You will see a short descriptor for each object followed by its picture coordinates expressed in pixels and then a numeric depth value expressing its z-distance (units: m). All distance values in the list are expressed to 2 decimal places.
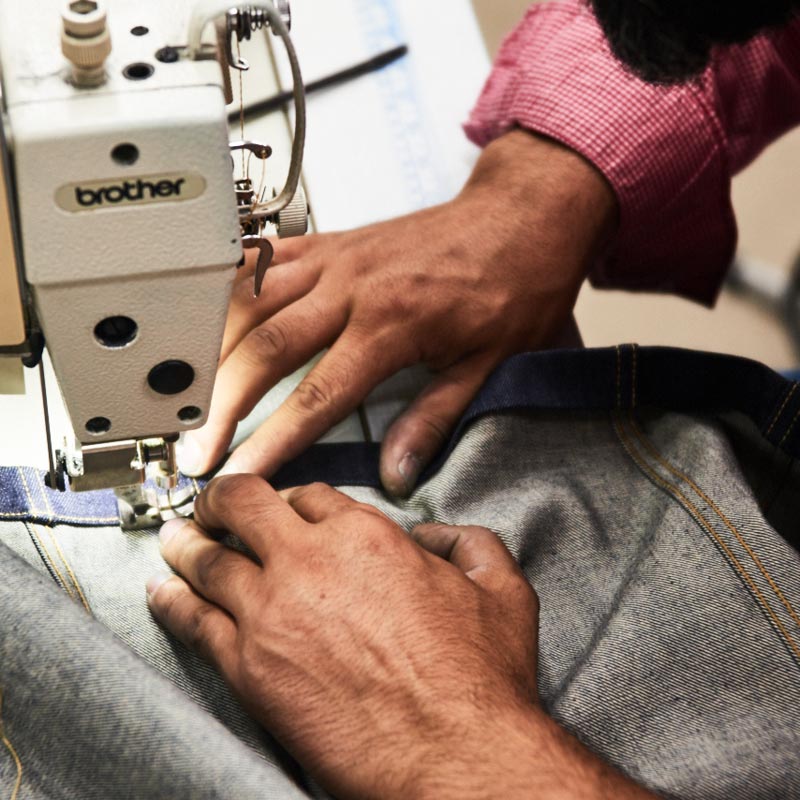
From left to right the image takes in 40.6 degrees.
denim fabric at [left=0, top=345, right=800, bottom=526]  0.92
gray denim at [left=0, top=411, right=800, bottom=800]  0.69
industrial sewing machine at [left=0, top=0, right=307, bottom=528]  0.60
